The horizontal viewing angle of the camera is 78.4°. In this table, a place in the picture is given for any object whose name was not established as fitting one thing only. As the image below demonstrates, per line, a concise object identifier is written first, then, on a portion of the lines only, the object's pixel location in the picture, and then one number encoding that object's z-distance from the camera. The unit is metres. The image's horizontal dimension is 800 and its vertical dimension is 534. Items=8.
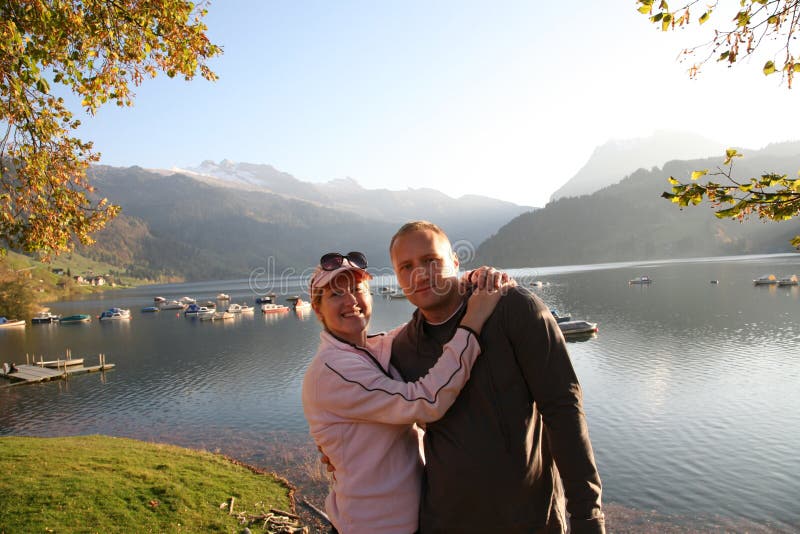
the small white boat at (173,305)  119.22
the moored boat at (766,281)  87.38
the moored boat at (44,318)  92.62
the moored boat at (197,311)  94.78
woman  3.23
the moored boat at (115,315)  96.75
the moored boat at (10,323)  82.56
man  3.13
